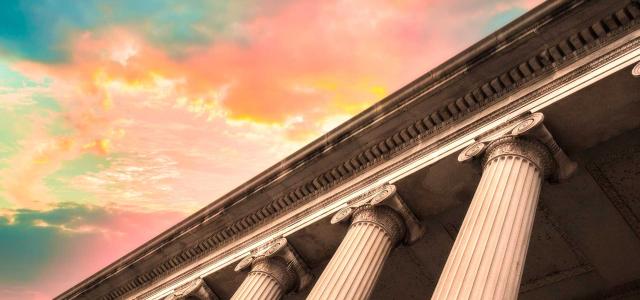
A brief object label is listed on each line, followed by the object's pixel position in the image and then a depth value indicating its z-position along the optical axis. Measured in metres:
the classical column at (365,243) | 15.02
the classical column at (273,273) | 18.67
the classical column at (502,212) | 11.33
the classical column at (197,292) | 22.08
